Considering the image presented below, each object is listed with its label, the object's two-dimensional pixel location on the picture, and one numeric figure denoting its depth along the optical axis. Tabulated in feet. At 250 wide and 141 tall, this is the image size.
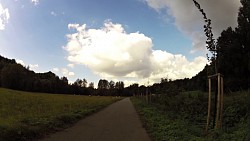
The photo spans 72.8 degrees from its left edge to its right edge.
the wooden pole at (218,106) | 19.88
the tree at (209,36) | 24.65
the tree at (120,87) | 342.87
